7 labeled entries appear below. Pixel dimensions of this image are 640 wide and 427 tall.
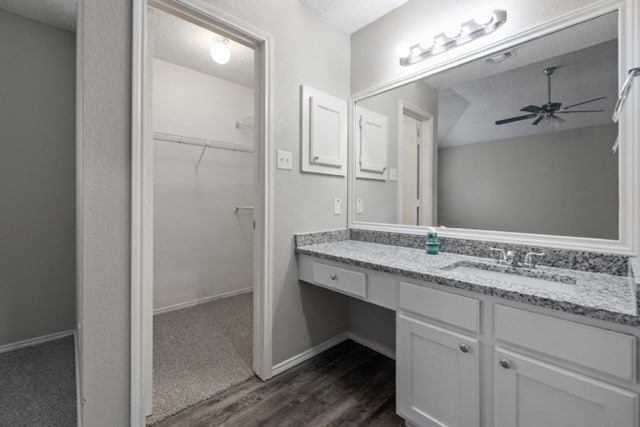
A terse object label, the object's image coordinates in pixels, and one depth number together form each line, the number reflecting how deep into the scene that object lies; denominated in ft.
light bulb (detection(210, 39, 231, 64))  7.02
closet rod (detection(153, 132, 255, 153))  8.66
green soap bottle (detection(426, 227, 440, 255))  5.30
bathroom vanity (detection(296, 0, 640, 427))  2.94
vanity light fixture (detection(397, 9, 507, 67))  4.77
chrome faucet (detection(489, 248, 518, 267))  4.50
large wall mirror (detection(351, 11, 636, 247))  4.01
